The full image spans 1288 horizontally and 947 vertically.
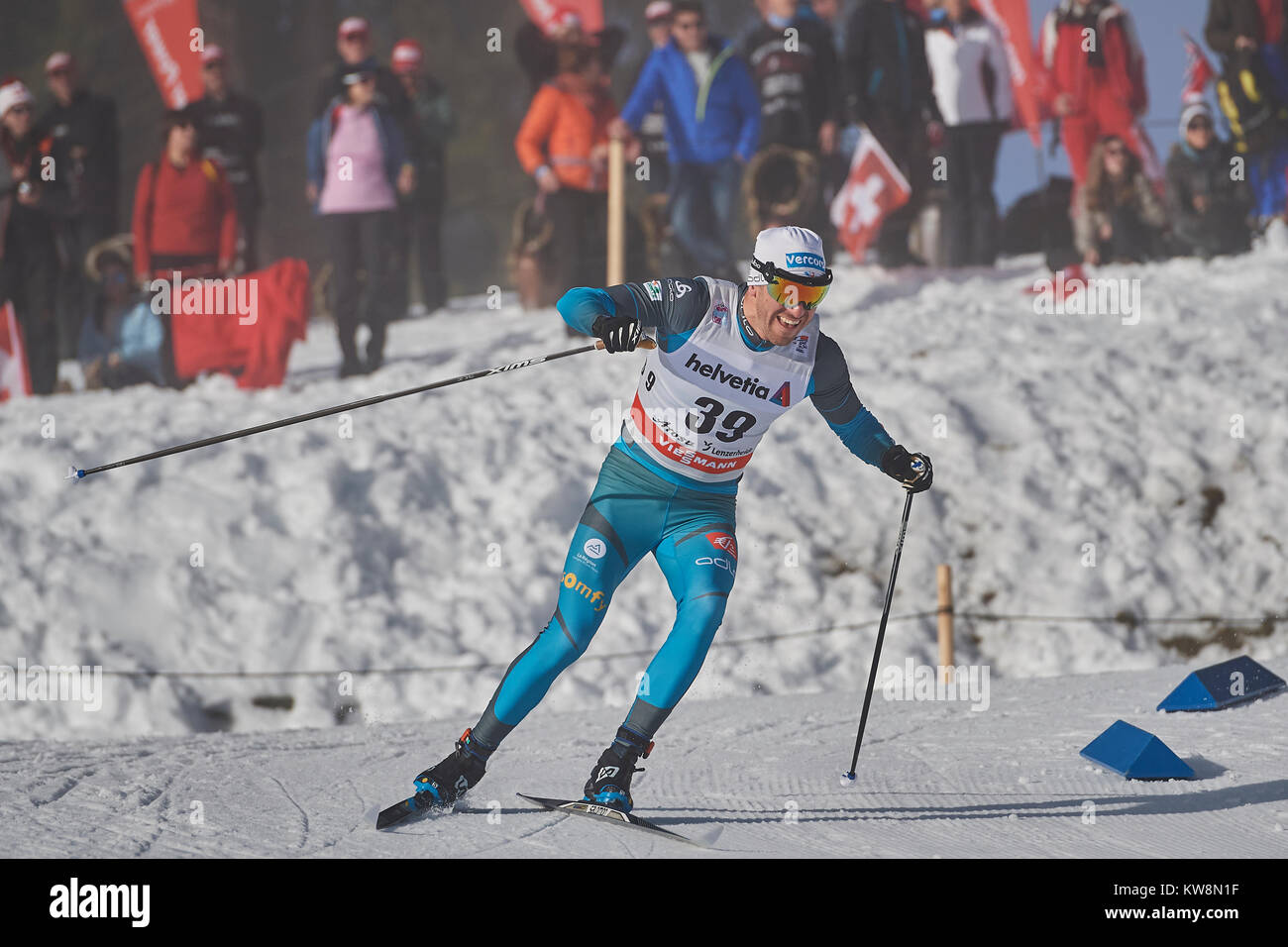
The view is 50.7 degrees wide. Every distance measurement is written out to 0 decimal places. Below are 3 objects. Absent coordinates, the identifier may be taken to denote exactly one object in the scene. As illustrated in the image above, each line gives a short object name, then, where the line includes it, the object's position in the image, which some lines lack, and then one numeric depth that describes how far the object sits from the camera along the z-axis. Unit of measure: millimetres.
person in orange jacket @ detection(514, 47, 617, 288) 12273
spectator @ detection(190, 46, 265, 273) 12102
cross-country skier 4422
